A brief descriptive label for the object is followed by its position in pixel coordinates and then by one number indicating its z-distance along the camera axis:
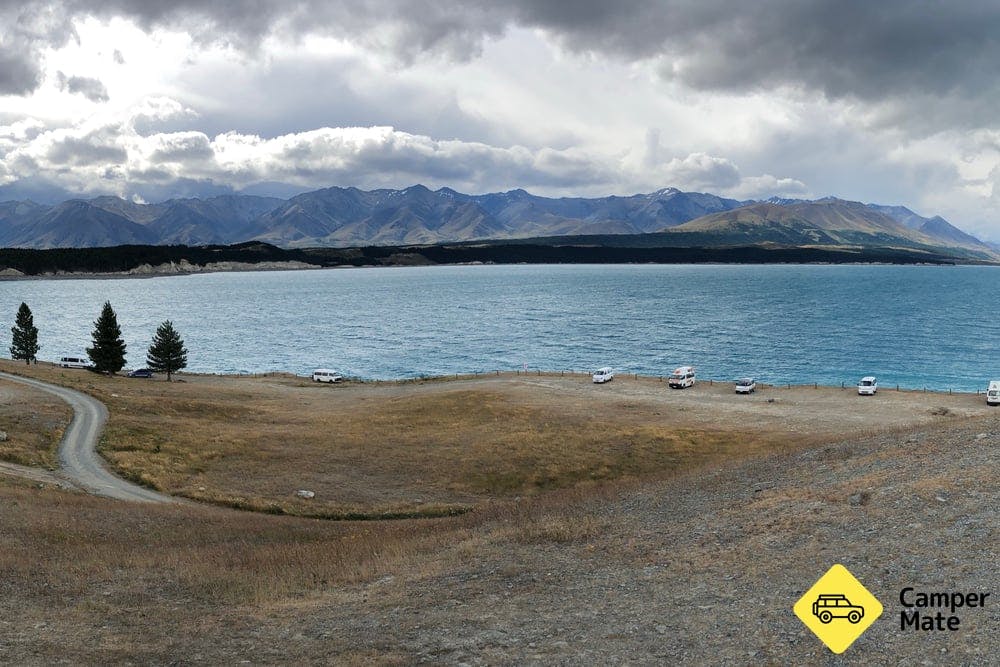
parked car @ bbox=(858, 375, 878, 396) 72.00
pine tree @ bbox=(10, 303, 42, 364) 96.69
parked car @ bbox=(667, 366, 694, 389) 78.19
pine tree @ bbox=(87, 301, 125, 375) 87.69
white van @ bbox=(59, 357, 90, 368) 102.56
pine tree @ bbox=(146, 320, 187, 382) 90.25
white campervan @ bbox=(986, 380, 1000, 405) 66.50
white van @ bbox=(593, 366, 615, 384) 82.19
